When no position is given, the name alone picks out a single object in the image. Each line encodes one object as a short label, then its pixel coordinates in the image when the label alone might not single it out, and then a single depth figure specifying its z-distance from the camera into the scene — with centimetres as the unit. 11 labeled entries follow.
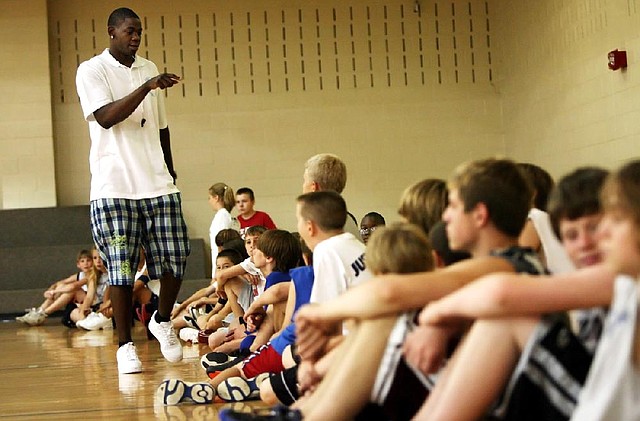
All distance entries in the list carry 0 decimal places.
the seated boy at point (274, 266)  747
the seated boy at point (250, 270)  913
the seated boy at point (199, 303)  1184
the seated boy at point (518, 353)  295
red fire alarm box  1257
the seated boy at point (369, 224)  938
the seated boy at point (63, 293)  1531
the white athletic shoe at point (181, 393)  602
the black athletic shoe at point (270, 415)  391
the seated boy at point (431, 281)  349
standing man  784
